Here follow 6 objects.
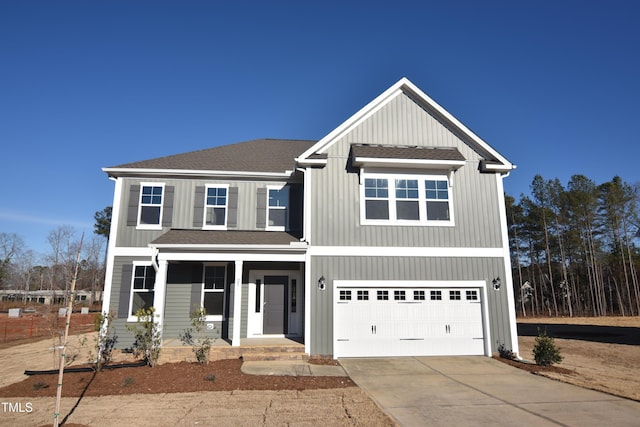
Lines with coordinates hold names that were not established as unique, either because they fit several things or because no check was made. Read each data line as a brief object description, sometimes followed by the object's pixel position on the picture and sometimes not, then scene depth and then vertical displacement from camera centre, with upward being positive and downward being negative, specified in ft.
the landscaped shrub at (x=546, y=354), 33.83 -5.77
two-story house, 38.09 +5.01
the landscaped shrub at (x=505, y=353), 37.45 -6.30
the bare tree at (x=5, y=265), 185.31 +12.40
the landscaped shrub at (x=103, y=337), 34.83 -4.39
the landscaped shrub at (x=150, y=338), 33.09 -4.26
